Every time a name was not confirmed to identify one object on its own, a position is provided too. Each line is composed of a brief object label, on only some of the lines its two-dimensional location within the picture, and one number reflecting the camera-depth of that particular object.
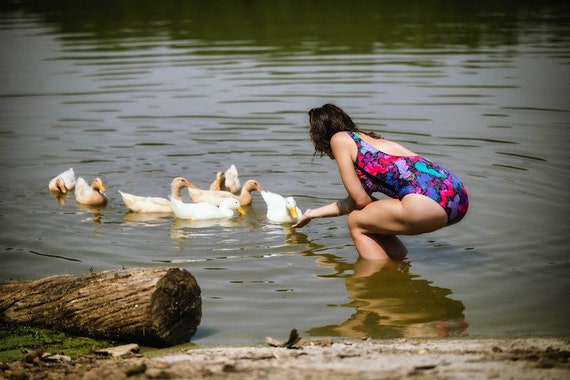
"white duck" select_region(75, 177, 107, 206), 9.34
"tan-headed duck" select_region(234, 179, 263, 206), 9.31
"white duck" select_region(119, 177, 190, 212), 8.91
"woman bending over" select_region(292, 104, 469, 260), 6.87
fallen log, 5.48
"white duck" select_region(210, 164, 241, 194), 9.77
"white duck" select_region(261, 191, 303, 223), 8.41
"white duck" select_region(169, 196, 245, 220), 8.76
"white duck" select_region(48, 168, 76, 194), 9.73
